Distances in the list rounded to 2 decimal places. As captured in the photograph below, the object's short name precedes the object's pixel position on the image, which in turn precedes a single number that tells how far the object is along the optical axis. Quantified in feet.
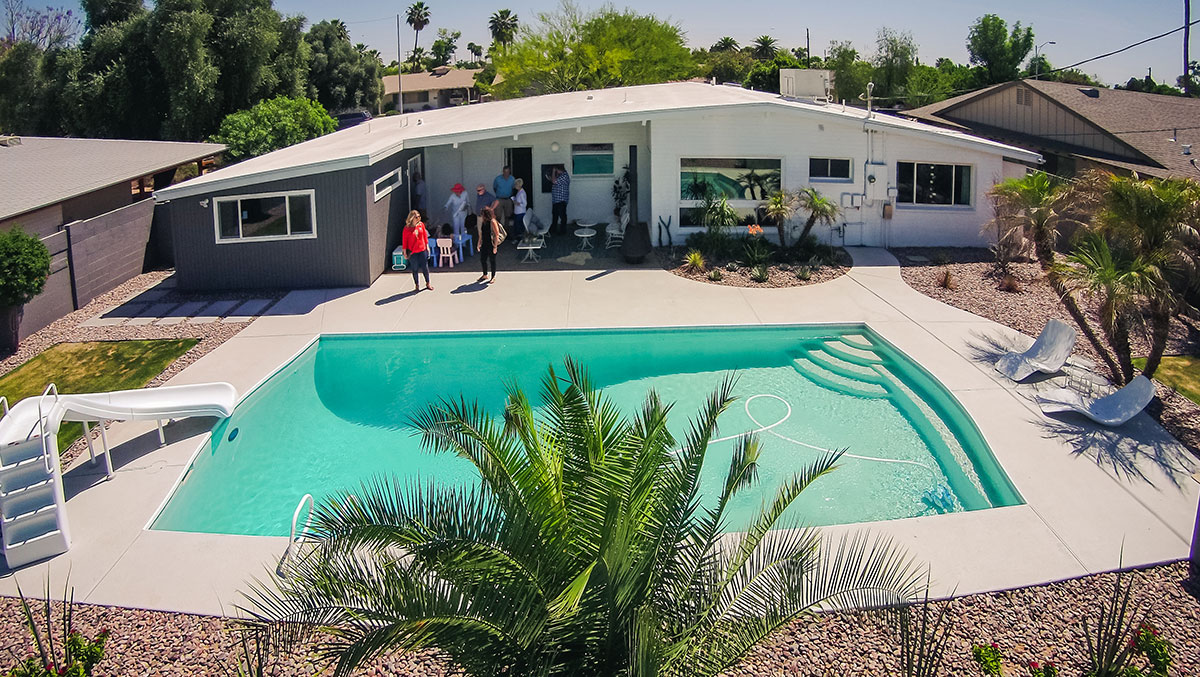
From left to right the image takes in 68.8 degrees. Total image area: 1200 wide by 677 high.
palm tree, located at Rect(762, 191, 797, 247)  60.03
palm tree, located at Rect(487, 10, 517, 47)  315.56
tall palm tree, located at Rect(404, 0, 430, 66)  330.54
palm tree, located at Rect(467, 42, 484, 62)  371.56
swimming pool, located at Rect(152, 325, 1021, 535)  31.96
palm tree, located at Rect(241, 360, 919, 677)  15.39
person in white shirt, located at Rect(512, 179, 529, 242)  65.21
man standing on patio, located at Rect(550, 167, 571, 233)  67.21
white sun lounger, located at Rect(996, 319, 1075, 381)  39.78
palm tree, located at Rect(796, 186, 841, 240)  59.72
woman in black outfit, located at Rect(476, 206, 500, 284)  55.72
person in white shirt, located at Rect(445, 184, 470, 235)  63.87
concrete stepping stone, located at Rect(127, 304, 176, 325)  50.88
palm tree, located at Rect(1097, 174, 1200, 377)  35.83
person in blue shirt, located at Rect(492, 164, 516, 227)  66.69
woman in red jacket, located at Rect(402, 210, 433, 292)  54.65
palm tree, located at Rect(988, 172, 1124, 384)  50.70
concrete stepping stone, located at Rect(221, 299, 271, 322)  50.98
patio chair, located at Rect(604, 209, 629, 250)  64.94
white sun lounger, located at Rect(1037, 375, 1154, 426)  34.24
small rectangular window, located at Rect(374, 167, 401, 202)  58.18
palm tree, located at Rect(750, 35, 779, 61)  277.64
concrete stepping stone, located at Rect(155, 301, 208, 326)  50.78
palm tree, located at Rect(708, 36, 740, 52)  292.61
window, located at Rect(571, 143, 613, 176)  69.00
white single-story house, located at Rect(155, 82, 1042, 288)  55.26
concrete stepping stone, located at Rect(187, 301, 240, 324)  50.78
